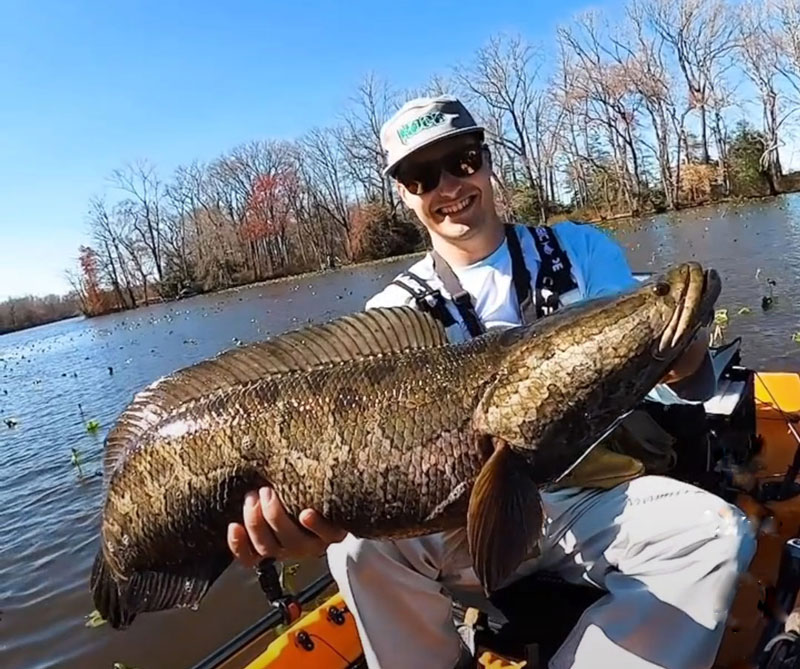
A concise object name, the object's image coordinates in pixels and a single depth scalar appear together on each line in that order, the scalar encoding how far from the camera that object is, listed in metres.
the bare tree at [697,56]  41.59
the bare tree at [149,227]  60.72
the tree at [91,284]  55.16
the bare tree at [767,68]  39.06
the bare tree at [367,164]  51.75
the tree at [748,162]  37.84
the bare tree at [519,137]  46.56
